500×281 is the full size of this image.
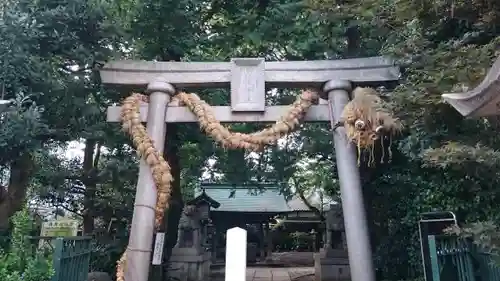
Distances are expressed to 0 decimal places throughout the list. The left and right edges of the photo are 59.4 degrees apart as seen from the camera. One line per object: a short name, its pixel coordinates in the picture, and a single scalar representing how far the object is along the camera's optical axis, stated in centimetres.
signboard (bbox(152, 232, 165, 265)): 594
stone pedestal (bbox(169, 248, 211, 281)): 1066
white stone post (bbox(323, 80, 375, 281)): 516
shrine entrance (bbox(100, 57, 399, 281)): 550
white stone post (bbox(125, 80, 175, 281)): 521
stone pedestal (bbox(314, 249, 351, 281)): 1031
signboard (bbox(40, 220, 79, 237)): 621
